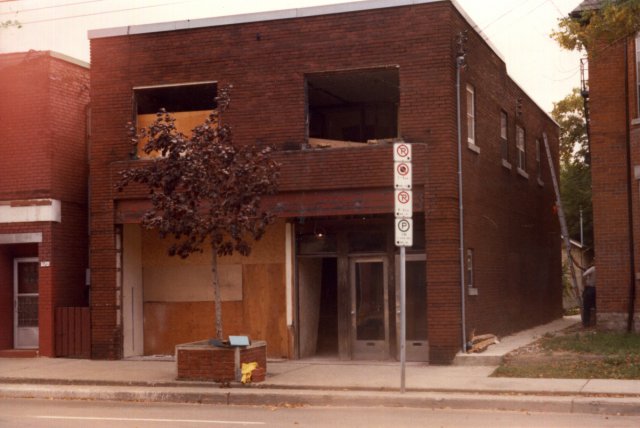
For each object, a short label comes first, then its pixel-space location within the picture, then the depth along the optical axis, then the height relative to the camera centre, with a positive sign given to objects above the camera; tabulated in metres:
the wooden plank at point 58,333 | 20.31 -1.29
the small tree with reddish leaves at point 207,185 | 15.91 +1.50
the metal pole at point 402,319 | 13.91 -0.77
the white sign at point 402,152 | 14.05 +1.75
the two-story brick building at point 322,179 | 18.06 +1.81
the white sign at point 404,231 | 14.09 +0.56
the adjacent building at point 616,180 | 20.19 +1.84
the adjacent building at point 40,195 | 20.47 +1.79
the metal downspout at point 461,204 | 17.95 +1.23
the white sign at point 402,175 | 14.05 +1.41
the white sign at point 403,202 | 14.09 +1.00
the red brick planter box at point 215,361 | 15.67 -1.53
